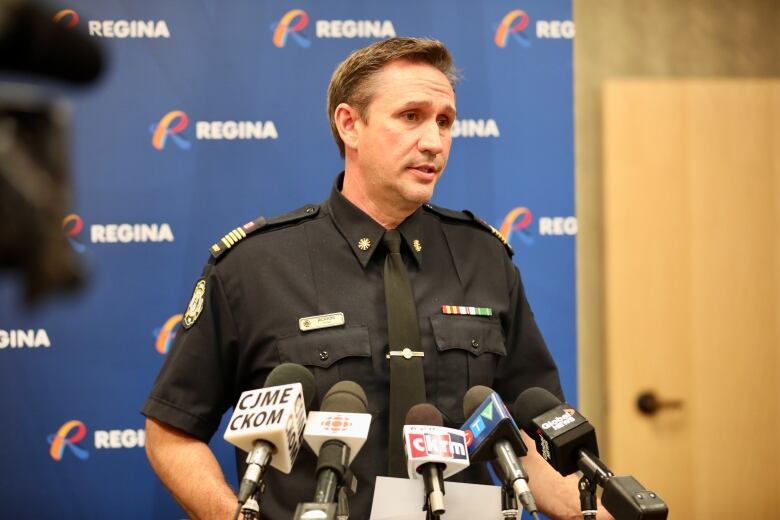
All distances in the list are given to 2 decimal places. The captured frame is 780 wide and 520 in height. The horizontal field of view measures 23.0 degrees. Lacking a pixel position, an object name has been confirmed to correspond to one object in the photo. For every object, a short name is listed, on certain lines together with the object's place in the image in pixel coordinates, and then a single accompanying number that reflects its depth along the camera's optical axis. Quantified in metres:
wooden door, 3.85
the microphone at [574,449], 2.52
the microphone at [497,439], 2.52
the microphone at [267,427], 2.49
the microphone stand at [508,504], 2.54
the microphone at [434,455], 2.49
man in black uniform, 2.93
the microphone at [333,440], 2.42
